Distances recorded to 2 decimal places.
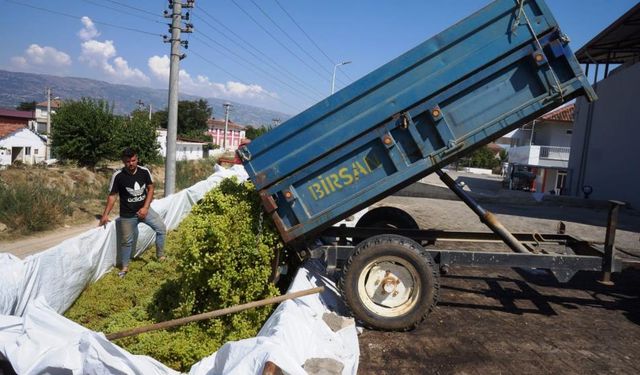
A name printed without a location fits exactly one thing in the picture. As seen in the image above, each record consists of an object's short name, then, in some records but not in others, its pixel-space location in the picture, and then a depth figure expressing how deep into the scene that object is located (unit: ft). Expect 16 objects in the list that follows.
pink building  368.68
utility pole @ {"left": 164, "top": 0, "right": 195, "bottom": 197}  44.67
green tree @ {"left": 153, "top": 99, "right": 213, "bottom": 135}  258.16
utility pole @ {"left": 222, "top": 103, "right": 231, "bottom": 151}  268.91
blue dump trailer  13.85
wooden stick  11.26
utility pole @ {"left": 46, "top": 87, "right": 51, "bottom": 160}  197.88
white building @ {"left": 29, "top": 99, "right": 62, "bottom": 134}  276.53
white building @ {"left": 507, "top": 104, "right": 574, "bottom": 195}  121.39
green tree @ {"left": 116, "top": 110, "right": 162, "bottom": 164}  89.61
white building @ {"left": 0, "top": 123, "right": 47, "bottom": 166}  151.72
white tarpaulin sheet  9.20
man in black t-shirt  21.02
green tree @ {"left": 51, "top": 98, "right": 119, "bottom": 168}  83.92
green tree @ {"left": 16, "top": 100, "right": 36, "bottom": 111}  327.88
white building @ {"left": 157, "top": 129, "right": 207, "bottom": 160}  173.74
